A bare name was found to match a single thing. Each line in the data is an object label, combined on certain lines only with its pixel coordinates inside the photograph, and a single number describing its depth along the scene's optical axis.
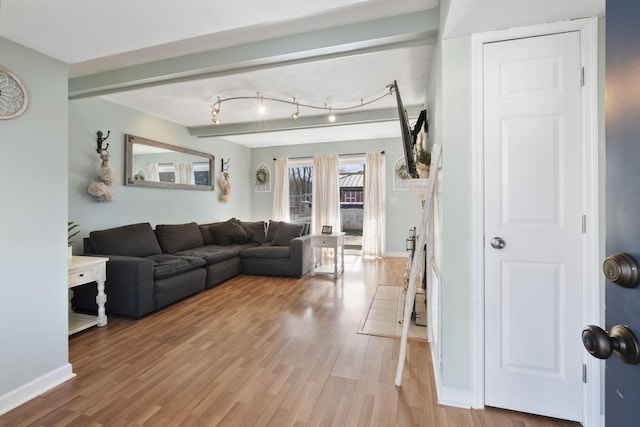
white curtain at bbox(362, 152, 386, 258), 6.15
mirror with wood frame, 4.08
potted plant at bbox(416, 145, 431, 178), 2.18
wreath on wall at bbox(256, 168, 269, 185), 6.94
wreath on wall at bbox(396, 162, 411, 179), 5.90
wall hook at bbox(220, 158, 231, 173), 5.93
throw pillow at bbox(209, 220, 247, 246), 5.06
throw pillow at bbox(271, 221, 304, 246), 4.90
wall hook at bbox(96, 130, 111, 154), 3.64
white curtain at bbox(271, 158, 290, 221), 6.74
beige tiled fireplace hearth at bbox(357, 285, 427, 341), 2.63
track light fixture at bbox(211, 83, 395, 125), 3.50
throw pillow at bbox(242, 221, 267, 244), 5.37
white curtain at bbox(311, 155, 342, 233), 6.41
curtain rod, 6.20
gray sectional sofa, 2.95
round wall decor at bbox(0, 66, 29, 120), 1.64
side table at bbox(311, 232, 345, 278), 4.59
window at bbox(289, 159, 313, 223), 6.82
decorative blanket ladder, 1.89
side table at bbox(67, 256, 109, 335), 2.51
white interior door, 1.54
